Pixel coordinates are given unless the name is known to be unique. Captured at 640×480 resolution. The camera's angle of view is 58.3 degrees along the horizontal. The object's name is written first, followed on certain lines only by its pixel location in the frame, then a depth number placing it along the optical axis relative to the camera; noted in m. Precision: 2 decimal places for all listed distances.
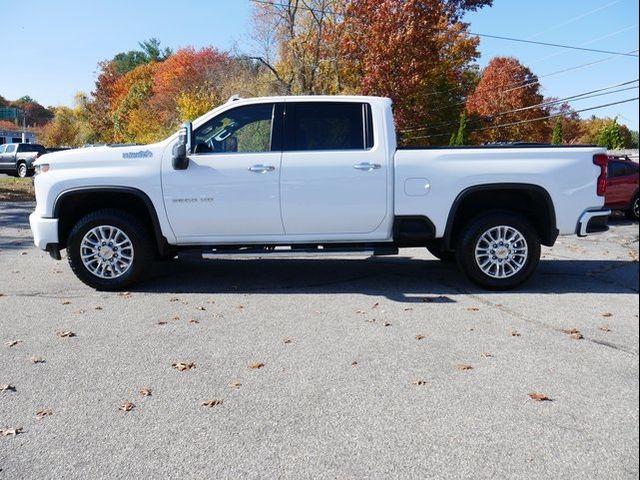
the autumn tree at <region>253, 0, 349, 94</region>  25.71
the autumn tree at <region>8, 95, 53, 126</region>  104.88
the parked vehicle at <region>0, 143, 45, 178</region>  34.81
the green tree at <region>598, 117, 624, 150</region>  31.23
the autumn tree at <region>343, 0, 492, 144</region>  21.56
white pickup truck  6.56
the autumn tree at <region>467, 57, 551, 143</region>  41.12
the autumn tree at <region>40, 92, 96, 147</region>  71.81
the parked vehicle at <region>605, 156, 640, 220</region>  13.95
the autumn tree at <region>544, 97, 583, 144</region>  53.94
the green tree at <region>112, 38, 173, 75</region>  73.69
